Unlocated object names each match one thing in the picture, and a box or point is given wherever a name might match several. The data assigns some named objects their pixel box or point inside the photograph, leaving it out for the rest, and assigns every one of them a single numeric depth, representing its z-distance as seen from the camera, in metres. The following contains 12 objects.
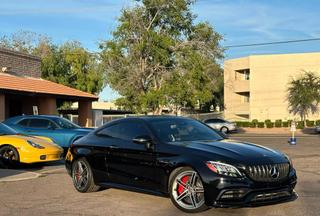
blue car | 18.28
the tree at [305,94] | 54.00
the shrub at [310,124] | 52.99
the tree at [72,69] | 56.53
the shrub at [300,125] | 51.50
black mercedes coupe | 7.63
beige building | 57.97
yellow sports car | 14.31
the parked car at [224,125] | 47.16
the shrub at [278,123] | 54.25
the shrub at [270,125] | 54.31
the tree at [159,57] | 41.66
